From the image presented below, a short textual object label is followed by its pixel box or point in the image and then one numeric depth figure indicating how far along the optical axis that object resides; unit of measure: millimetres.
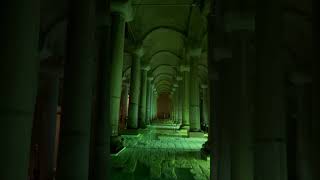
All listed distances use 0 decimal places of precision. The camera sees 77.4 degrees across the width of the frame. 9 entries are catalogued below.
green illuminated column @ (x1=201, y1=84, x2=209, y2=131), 18160
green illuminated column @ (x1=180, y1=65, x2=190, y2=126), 12342
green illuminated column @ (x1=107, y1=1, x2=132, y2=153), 6682
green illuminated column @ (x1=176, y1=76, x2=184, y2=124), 16809
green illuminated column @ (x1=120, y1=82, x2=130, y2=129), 18327
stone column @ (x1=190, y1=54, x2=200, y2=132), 10227
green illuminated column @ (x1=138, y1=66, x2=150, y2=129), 13182
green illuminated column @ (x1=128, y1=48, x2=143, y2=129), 11219
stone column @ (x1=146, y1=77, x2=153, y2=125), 17774
